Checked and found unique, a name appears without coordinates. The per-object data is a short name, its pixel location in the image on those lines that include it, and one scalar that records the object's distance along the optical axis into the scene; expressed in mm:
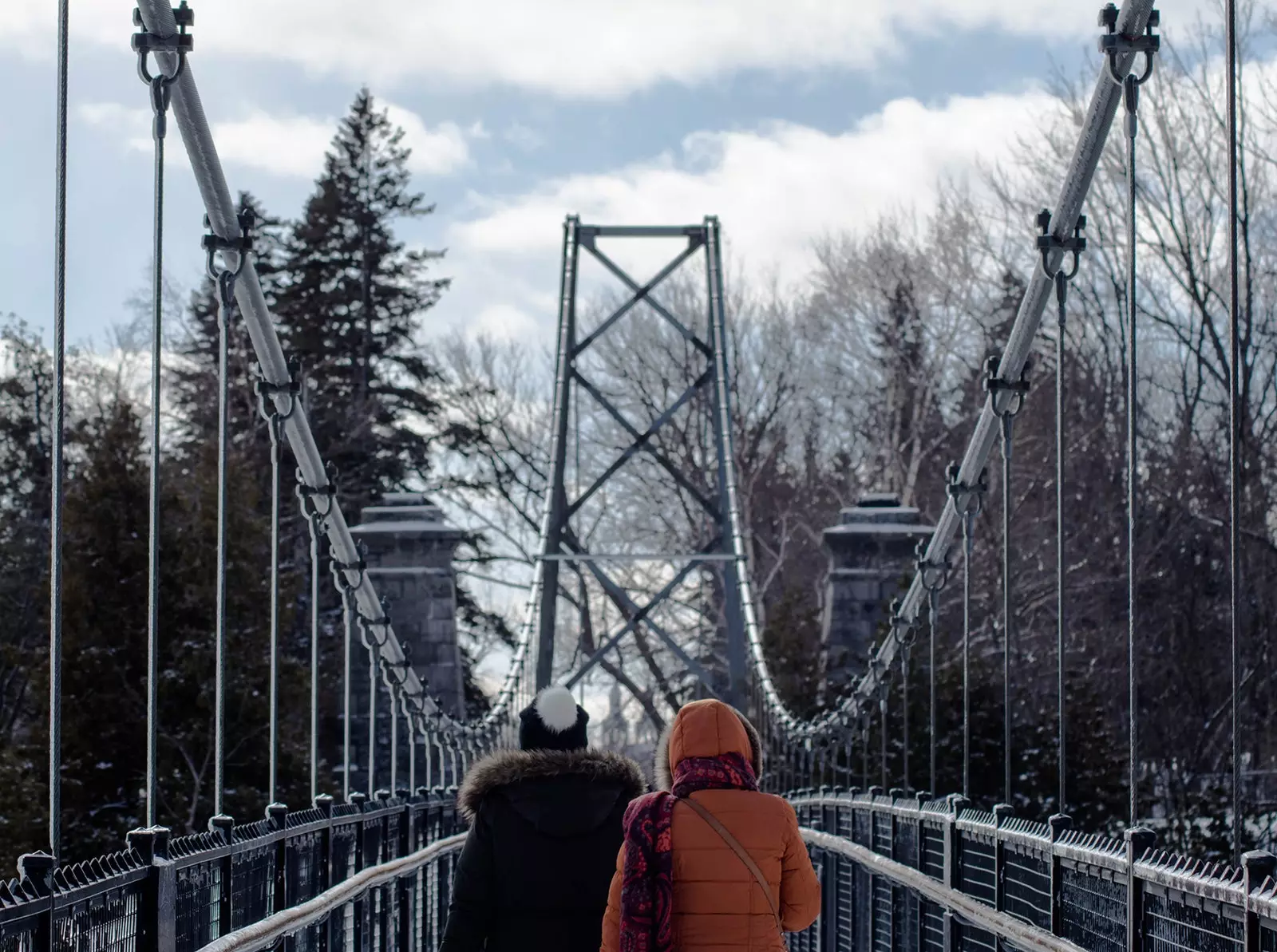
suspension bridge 6555
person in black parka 7363
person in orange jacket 6496
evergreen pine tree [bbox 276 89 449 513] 54281
